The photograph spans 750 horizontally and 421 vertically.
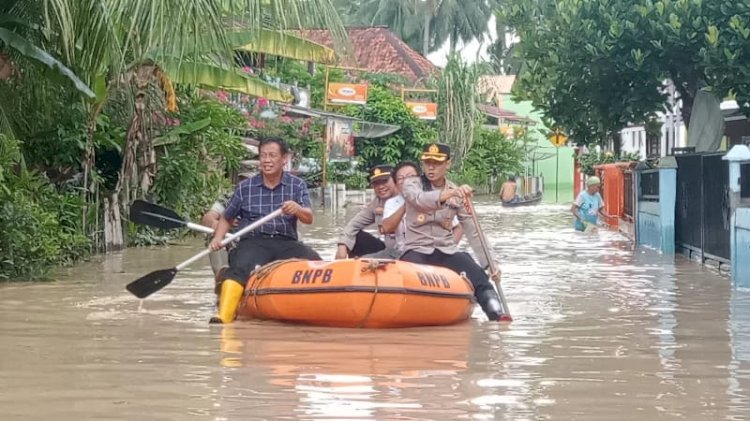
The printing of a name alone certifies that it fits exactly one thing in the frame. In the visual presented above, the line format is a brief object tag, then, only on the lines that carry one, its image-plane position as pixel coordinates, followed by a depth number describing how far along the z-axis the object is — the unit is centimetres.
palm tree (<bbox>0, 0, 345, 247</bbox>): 1209
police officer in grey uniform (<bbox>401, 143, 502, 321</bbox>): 1064
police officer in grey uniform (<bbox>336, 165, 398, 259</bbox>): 1168
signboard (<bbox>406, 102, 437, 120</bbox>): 4500
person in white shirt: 1097
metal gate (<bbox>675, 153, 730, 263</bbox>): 1591
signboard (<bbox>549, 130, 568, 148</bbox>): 4271
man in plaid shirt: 1094
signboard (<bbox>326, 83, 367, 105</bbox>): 3866
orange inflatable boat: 996
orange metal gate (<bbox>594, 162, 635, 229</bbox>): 2654
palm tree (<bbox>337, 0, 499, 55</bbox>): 6794
